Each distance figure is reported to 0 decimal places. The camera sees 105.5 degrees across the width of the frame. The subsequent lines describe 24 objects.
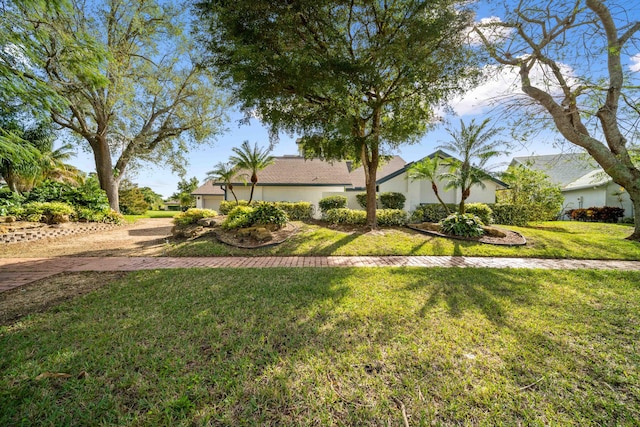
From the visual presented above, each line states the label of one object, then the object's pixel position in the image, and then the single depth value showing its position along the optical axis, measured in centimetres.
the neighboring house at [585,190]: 1689
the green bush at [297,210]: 1409
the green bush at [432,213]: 1321
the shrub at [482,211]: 1272
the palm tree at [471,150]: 1053
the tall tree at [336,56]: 716
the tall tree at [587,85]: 760
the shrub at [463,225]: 946
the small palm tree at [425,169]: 1152
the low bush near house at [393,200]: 1516
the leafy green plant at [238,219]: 945
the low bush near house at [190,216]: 1021
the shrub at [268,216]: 960
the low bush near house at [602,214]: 1633
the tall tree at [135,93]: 1301
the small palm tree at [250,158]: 1390
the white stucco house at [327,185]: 1609
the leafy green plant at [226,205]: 1562
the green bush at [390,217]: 1171
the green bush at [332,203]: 1452
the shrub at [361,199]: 1558
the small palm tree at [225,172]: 1540
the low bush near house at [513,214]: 1359
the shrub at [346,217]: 1166
